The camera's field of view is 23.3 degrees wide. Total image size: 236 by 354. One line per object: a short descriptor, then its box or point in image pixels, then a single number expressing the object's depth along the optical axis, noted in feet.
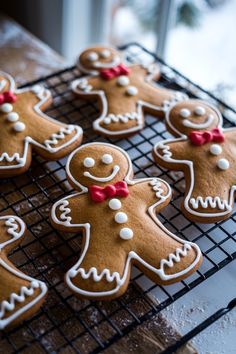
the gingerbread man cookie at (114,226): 1.07
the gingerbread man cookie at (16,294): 1.02
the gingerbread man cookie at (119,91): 1.36
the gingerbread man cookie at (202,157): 1.19
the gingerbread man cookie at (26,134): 1.27
